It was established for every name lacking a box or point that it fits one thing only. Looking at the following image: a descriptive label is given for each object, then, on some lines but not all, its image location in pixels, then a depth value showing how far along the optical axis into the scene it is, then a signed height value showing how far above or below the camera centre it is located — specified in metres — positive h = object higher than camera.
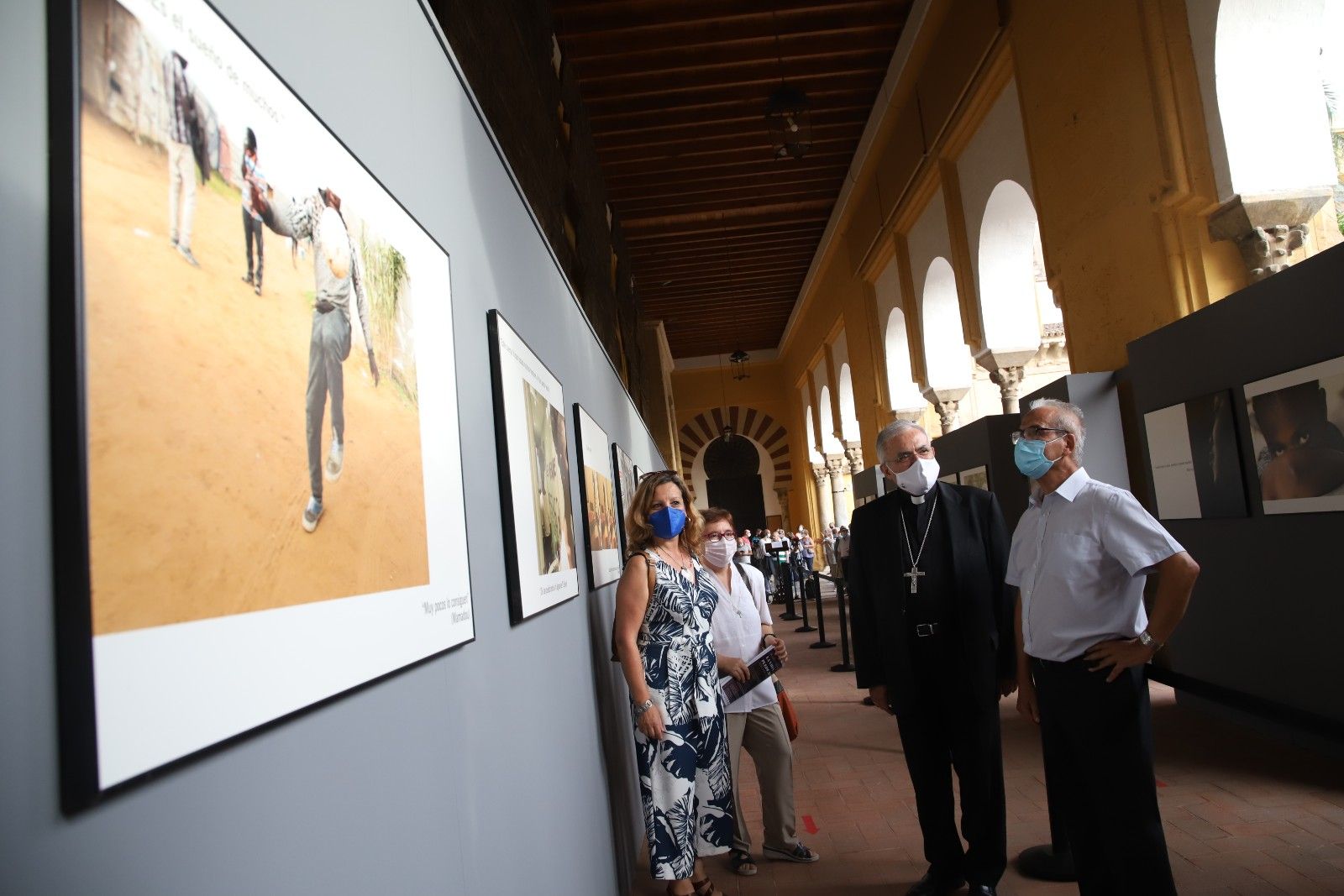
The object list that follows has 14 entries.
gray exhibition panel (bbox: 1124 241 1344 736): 3.81 -0.34
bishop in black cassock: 3.04 -0.50
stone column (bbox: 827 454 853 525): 19.97 +0.59
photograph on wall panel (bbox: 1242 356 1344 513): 3.70 +0.14
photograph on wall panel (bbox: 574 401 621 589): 3.44 +0.13
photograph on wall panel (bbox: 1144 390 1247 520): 4.45 +0.11
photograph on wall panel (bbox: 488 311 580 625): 1.98 +0.16
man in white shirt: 2.47 -0.44
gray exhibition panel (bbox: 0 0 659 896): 0.59 -0.17
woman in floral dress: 3.04 -0.55
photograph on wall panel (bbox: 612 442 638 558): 4.76 +0.32
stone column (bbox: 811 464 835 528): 20.92 +0.40
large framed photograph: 0.62 +0.15
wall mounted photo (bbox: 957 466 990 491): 6.77 +0.19
